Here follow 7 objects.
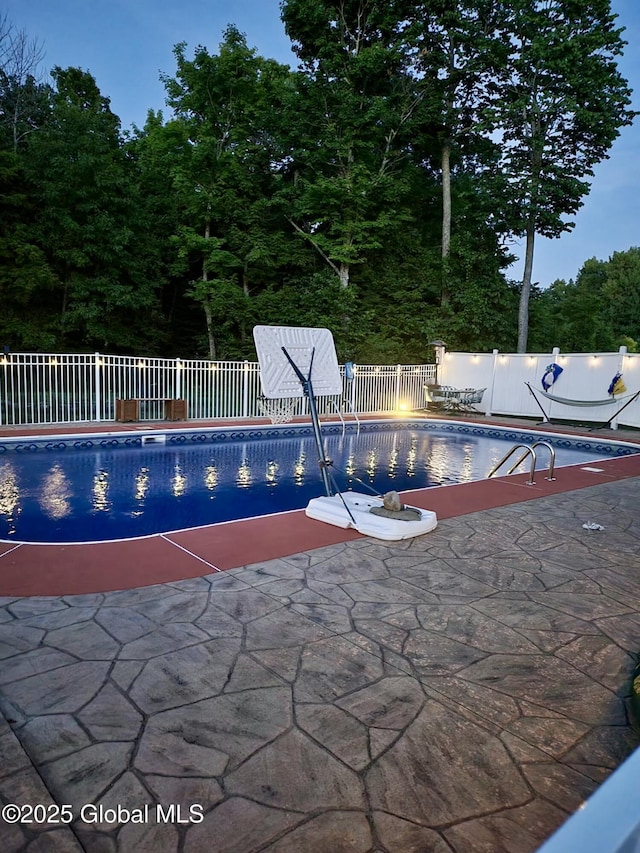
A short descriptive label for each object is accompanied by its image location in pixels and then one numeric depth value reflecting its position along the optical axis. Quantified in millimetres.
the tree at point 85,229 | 14102
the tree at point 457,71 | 16031
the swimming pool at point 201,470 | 5480
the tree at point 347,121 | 16062
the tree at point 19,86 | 15805
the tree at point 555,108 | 15453
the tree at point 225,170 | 16781
